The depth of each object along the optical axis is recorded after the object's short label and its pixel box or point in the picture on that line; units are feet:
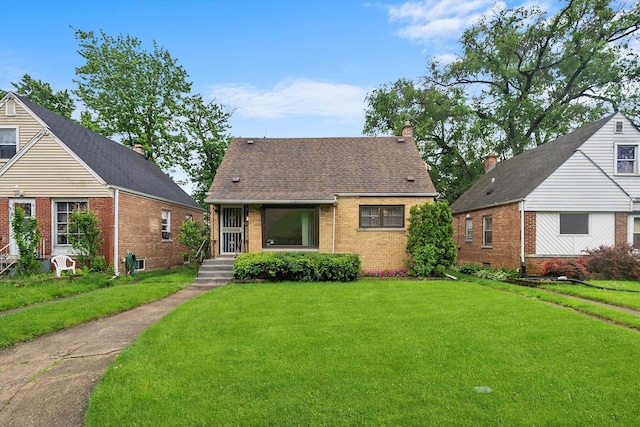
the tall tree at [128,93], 84.33
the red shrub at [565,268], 41.43
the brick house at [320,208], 46.29
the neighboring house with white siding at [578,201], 45.06
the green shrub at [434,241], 42.01
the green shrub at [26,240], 37.19
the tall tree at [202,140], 88.33
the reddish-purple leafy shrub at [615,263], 40.60
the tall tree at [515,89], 77.36
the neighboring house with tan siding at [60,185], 42.70
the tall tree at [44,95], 87.04
